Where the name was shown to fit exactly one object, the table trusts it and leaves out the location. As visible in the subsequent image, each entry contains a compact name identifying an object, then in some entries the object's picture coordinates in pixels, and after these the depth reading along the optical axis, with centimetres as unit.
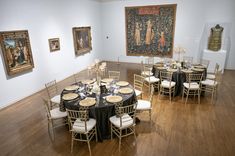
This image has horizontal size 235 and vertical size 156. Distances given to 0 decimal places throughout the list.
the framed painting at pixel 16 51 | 497
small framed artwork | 662
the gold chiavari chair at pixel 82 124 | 328
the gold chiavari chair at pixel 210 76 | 586
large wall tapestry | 851
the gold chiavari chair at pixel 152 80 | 578
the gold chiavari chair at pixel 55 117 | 379
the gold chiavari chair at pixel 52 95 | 445
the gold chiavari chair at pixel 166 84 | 540
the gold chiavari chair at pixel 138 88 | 470
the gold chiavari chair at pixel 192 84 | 518
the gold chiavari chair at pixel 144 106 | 403
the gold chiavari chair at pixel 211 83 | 525
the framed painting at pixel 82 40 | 802
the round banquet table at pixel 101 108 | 353
